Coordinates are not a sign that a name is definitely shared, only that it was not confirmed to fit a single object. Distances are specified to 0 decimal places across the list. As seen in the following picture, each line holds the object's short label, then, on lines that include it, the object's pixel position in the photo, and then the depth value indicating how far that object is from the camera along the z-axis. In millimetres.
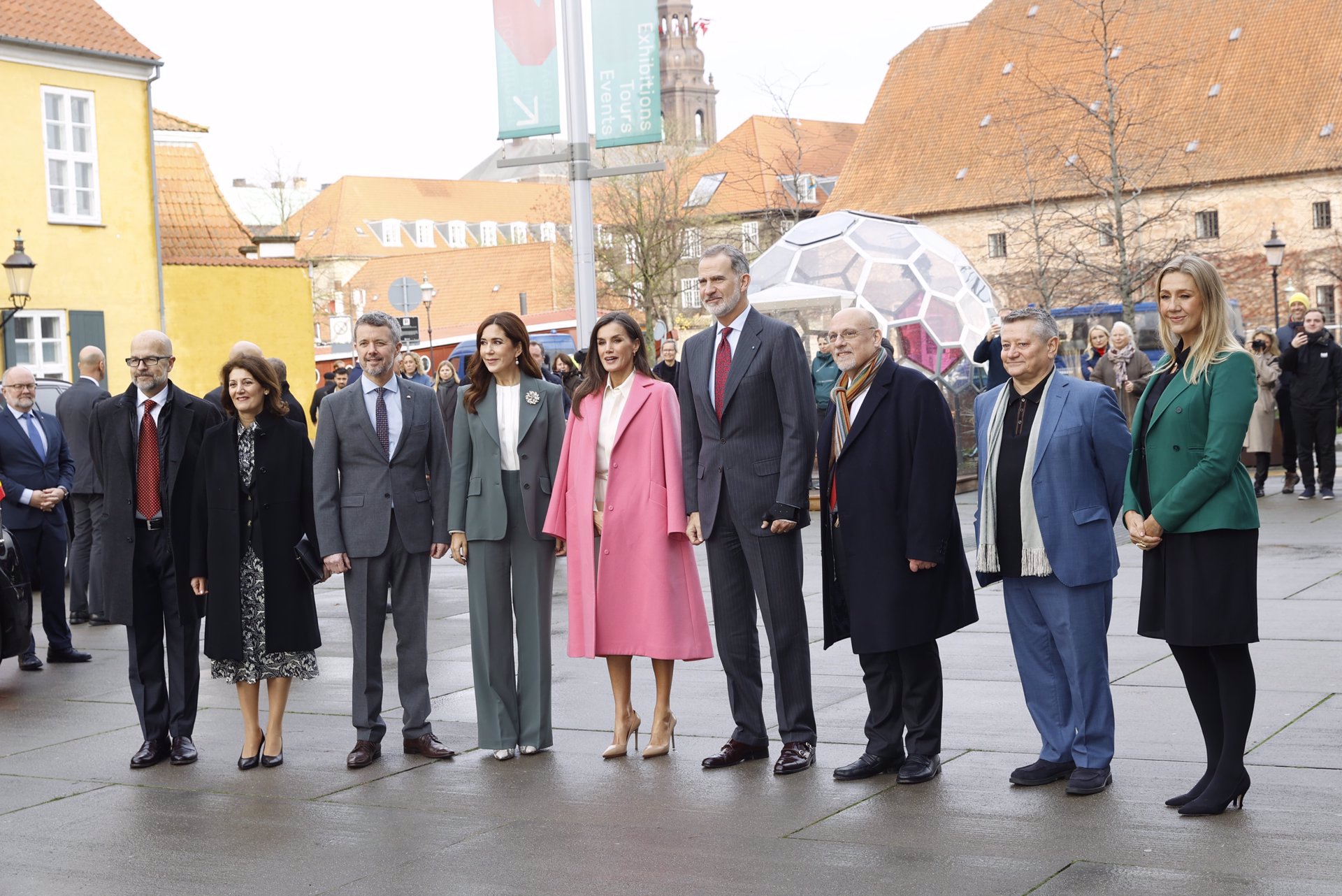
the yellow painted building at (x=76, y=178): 28078
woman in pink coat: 7258
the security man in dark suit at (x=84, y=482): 12539
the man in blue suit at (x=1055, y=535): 6234
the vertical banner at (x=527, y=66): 15648
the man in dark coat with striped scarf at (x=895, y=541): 6504
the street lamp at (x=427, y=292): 43906
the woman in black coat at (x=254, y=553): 7371
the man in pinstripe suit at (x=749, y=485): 6922
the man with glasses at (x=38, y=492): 10914
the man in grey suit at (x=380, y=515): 7453
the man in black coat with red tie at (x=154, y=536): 7629
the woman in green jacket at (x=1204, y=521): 5711
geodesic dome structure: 21547
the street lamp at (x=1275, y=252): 41531
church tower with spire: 133875
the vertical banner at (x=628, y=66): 15445
